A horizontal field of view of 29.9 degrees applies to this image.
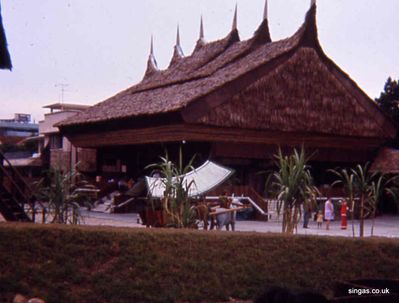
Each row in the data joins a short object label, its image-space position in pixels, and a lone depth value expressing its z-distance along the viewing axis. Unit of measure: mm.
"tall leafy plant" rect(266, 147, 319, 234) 13742
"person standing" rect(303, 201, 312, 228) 24481
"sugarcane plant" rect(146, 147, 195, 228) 13258
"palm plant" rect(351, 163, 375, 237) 15789
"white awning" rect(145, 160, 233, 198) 22062
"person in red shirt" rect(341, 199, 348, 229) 25609
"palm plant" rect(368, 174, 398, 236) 15450
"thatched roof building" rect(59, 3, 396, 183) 32688
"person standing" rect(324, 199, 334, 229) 26500
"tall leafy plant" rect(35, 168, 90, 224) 14375
